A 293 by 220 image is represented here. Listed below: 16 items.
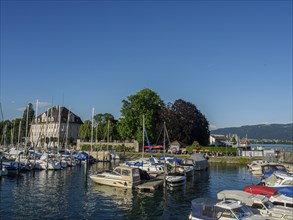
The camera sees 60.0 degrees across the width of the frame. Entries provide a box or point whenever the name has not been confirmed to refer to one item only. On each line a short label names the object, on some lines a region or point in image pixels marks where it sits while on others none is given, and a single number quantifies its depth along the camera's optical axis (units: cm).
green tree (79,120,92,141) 10019
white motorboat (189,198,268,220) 1643
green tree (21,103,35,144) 10984
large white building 10625
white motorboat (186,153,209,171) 4952
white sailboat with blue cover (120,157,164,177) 3899
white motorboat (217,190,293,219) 1844
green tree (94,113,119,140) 9693
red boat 2337
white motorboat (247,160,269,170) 4868
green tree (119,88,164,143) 7829
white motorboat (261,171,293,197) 2594
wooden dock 3091
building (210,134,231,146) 10222
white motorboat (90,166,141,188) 3179
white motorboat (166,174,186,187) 3349
